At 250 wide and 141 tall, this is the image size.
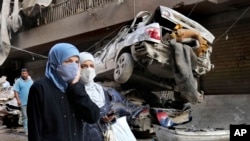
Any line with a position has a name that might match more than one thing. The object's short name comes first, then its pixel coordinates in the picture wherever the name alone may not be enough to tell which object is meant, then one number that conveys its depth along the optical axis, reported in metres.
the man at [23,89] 9.11
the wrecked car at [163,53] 6.97
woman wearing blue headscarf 2.77
